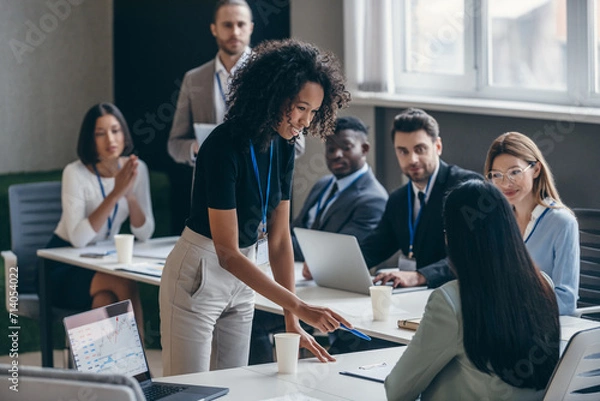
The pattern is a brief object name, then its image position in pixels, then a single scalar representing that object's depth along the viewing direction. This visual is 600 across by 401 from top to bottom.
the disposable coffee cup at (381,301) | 3.24
